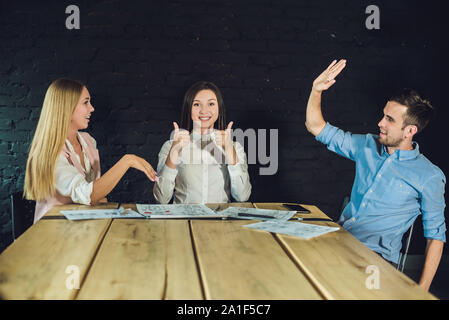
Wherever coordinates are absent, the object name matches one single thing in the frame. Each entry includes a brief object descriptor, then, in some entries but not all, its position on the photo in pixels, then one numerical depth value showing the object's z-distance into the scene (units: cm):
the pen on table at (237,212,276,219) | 189
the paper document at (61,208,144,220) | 179
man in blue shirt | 209
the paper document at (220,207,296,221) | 187
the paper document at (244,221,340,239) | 160
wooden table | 104
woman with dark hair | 258
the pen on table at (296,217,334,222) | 188
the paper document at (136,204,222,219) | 186
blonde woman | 211
